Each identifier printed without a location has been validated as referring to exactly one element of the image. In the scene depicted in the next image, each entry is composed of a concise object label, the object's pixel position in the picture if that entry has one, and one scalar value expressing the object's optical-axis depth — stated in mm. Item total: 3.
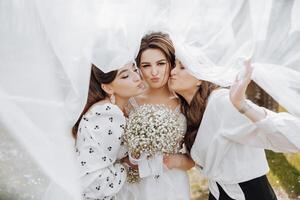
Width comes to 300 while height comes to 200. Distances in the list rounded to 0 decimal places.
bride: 3146
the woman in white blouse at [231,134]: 2871
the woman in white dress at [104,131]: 2955
